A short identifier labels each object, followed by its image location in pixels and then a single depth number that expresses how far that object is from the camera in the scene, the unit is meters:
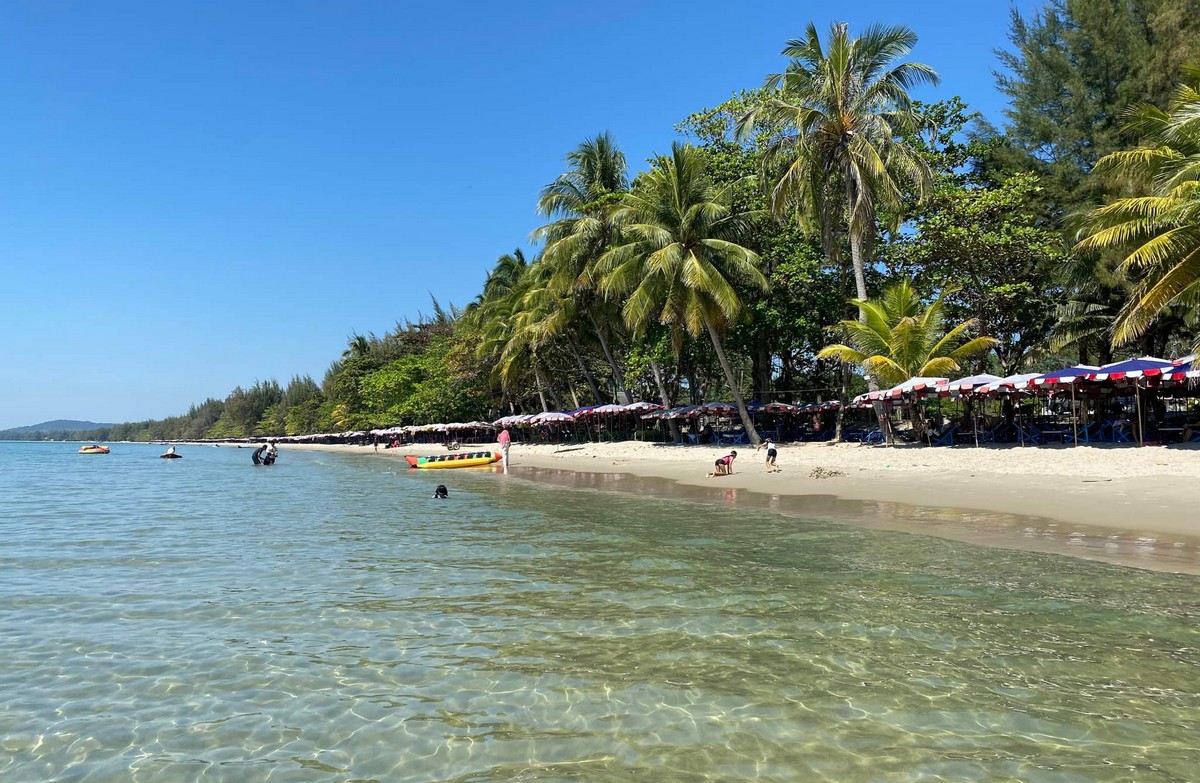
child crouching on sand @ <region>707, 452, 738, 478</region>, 20.44
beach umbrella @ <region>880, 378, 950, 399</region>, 19.77
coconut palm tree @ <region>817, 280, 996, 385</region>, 21.59
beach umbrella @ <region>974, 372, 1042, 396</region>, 19.00
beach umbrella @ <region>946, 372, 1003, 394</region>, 19.55
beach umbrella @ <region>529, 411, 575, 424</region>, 38.66
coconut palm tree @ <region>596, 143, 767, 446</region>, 24.98
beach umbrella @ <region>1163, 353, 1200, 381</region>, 16.61
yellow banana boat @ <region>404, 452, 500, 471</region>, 32.19
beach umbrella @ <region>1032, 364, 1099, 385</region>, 17.95
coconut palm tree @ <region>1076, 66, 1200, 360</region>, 13.97
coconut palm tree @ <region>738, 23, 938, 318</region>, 21.77
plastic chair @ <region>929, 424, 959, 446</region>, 22.78
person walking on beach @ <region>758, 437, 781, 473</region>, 20.56
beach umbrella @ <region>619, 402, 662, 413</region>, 33.34
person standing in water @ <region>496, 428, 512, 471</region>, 28.19
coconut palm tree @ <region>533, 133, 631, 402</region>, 30.86
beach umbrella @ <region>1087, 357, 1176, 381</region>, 17.33
